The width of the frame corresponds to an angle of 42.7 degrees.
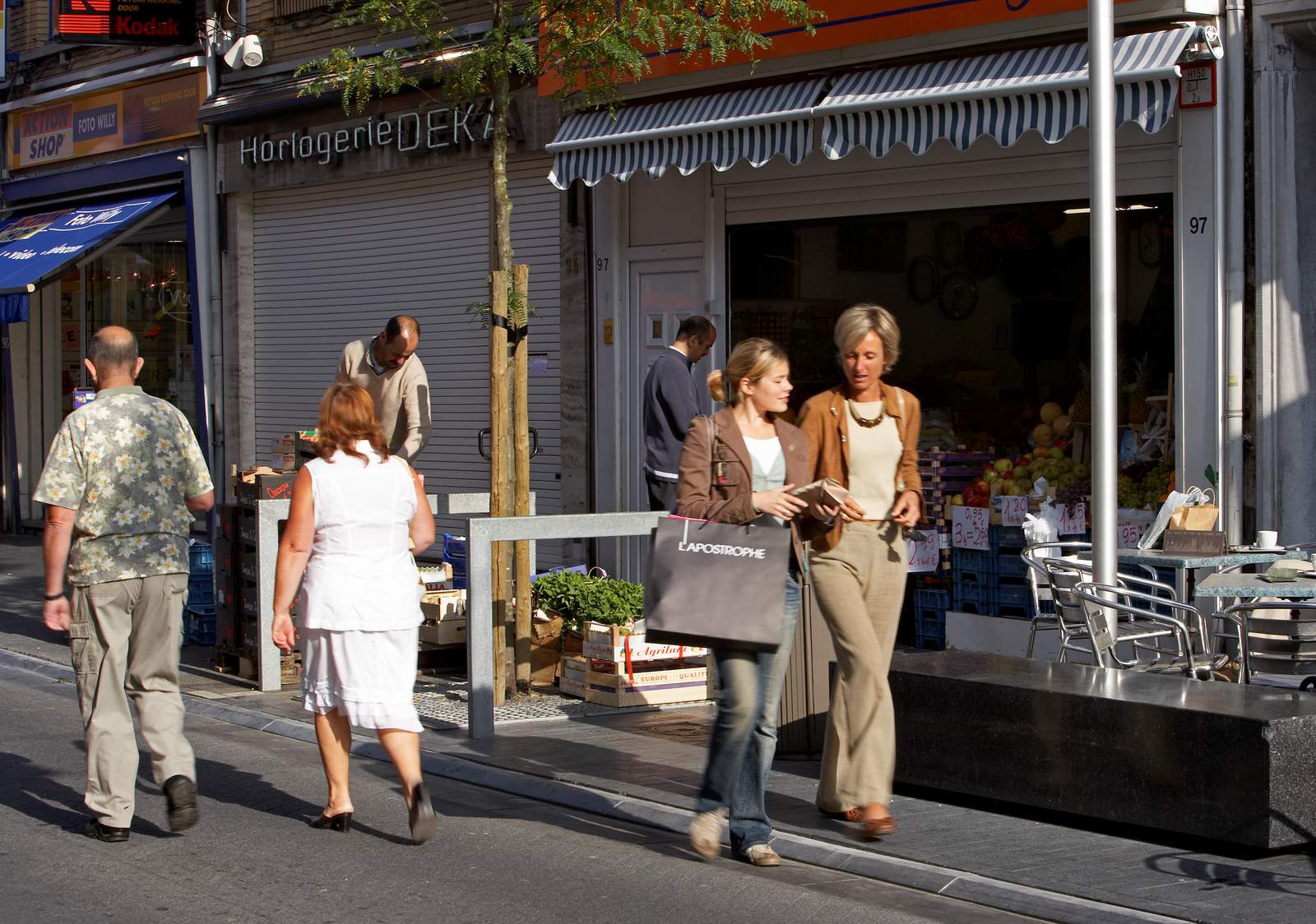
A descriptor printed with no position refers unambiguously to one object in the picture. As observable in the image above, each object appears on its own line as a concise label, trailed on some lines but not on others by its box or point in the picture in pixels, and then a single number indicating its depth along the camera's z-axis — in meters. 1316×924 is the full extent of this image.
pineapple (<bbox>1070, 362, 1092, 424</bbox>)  10.77
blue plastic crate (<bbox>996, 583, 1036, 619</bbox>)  10.78
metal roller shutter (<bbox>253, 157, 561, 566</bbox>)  14.47
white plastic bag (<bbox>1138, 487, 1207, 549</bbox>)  9.12
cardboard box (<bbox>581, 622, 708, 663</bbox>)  9.35
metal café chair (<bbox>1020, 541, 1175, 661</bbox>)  8.34
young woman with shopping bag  5.96
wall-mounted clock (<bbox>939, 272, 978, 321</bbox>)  11.48
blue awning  17.89
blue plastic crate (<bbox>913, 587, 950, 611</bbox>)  11.31
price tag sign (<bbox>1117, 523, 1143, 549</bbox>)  10.24
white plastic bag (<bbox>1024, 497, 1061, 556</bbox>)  10.39
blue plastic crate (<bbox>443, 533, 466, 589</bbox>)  12.73
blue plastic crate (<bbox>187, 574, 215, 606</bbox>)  12.20
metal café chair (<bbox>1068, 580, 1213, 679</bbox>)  7.40
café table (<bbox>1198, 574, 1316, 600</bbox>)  7.49
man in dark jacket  9.82
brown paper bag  8.90
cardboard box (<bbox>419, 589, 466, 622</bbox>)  10.62
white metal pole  7.62
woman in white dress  6.31
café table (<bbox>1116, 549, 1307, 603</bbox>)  8.36
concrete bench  5.96
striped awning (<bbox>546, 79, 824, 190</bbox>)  11.34
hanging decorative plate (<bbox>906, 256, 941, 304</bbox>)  11.69
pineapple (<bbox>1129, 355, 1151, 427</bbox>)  10.44
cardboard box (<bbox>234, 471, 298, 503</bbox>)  10.43
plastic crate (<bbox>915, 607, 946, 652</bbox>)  11.37
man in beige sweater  10.05
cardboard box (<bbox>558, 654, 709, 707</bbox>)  9.38
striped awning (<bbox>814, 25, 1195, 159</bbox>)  9.47
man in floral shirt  6.52
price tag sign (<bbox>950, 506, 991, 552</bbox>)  10.98
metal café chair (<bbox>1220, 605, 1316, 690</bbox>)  7.54
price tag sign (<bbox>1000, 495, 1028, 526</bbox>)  10.73
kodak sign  17.92
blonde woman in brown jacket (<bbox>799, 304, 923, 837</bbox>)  6.35
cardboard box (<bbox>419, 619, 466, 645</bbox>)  10.70
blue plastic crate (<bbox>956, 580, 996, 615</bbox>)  11.01
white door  13.23
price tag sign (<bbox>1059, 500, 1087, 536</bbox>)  10.56
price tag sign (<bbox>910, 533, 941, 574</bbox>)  11.37
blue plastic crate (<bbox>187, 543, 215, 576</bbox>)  12.44
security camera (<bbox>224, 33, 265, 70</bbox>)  17.56
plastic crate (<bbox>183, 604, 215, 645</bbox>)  12.07
